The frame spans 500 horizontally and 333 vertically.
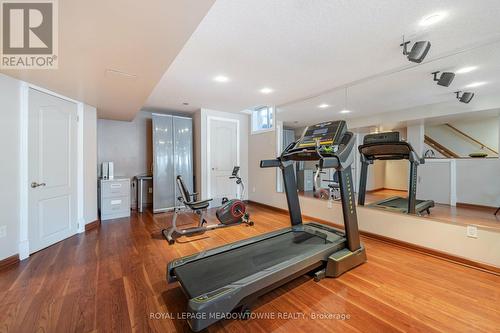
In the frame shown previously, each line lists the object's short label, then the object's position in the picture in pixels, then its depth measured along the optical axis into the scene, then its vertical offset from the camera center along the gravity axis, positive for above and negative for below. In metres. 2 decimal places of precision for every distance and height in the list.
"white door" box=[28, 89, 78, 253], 2.74 -0.06
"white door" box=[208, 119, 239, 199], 5.39 +0.23
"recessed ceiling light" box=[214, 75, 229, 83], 3.24 +1.40
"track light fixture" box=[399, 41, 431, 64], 2.20 +1.23
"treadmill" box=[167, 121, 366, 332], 1.57 -0.96
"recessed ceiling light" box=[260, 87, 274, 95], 3.85 +1.42
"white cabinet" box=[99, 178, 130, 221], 4.27 -0.70
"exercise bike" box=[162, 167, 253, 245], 3.27 -0.92
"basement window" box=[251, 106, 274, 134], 5.19 +1.22
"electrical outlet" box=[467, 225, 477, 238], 2.36 -0.77
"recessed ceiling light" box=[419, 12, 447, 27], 1.83 +1.34
